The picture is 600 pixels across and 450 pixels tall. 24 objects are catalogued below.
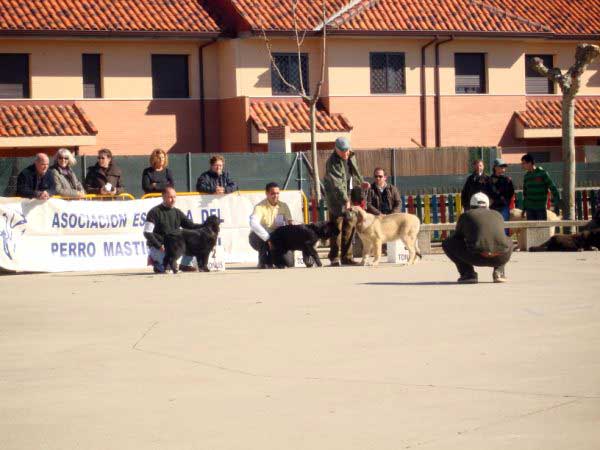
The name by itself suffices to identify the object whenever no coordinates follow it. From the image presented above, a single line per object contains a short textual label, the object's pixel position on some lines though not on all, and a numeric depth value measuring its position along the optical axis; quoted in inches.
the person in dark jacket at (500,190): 916.0
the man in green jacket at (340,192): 833.5
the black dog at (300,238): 828.6
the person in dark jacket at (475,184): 912.3
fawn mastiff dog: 824.9
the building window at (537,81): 1800.0
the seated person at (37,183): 836.6
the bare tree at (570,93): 1112.2
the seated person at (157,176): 864.9
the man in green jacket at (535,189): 959.6
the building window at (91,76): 1565.0
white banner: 834.2
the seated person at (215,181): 889.5
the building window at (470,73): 1710.1
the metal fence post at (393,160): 1329.8
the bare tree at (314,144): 1179.8
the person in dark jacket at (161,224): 799.7
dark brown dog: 933.2
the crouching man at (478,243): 669.9
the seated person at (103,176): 875.5
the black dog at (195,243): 796.6
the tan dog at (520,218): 973.8
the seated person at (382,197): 875.4
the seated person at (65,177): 842.8
